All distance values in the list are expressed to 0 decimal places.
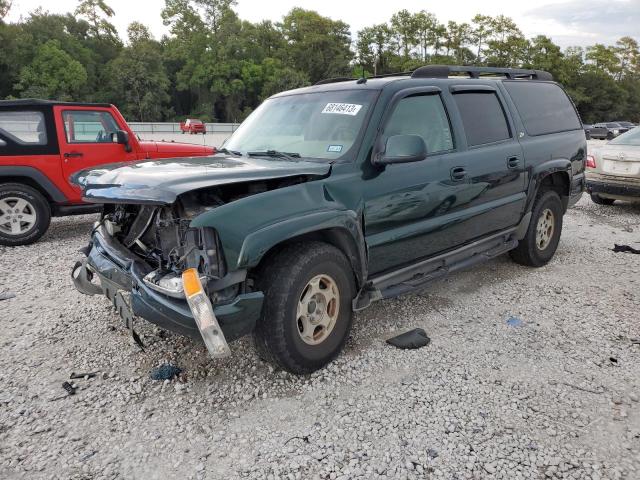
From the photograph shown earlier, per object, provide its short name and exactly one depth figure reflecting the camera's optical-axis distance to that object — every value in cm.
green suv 270
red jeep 657
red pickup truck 3878
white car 804
